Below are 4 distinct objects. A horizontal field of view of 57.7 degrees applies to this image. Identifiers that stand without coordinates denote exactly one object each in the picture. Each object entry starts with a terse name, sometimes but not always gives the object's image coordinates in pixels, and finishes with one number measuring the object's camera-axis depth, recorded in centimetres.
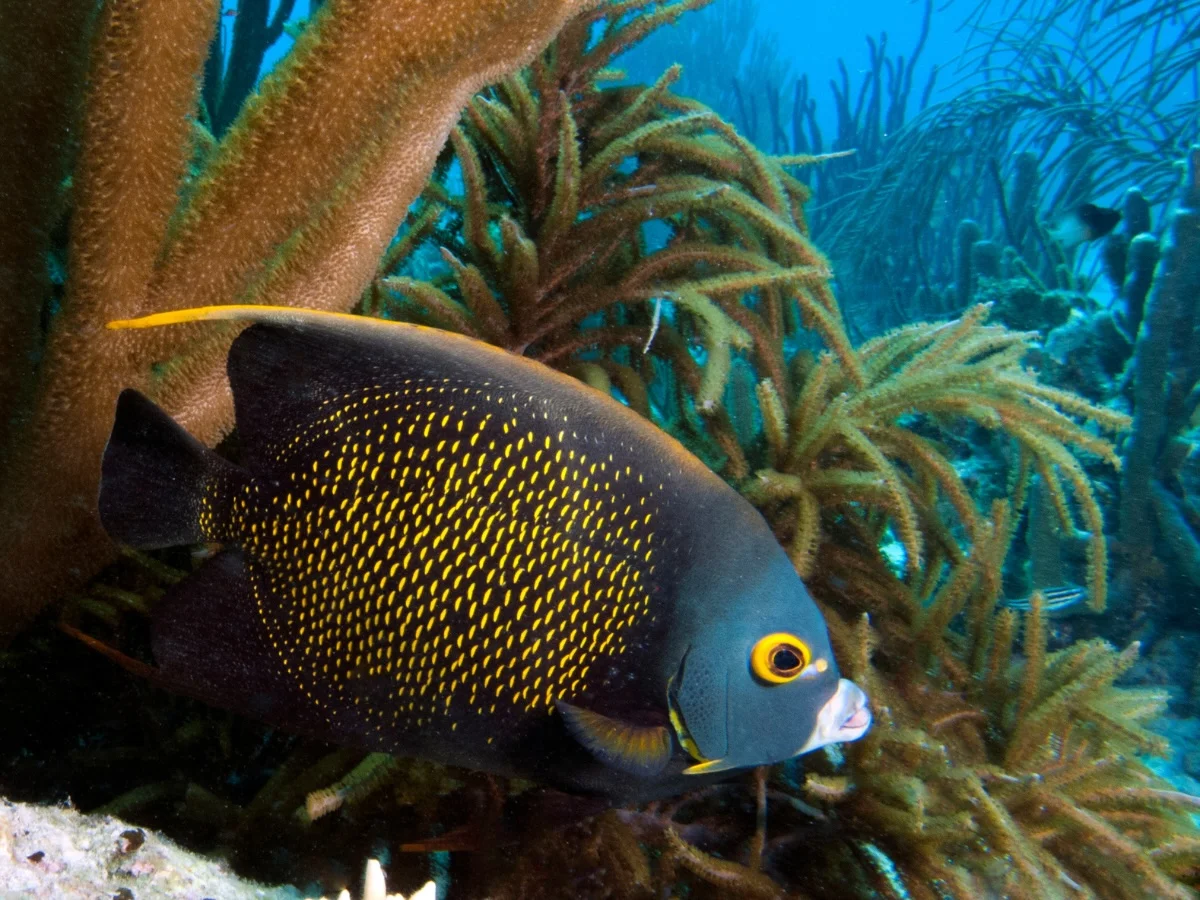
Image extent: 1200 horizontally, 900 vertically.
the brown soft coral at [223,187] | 46
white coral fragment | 42
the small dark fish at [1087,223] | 228
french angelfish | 42
